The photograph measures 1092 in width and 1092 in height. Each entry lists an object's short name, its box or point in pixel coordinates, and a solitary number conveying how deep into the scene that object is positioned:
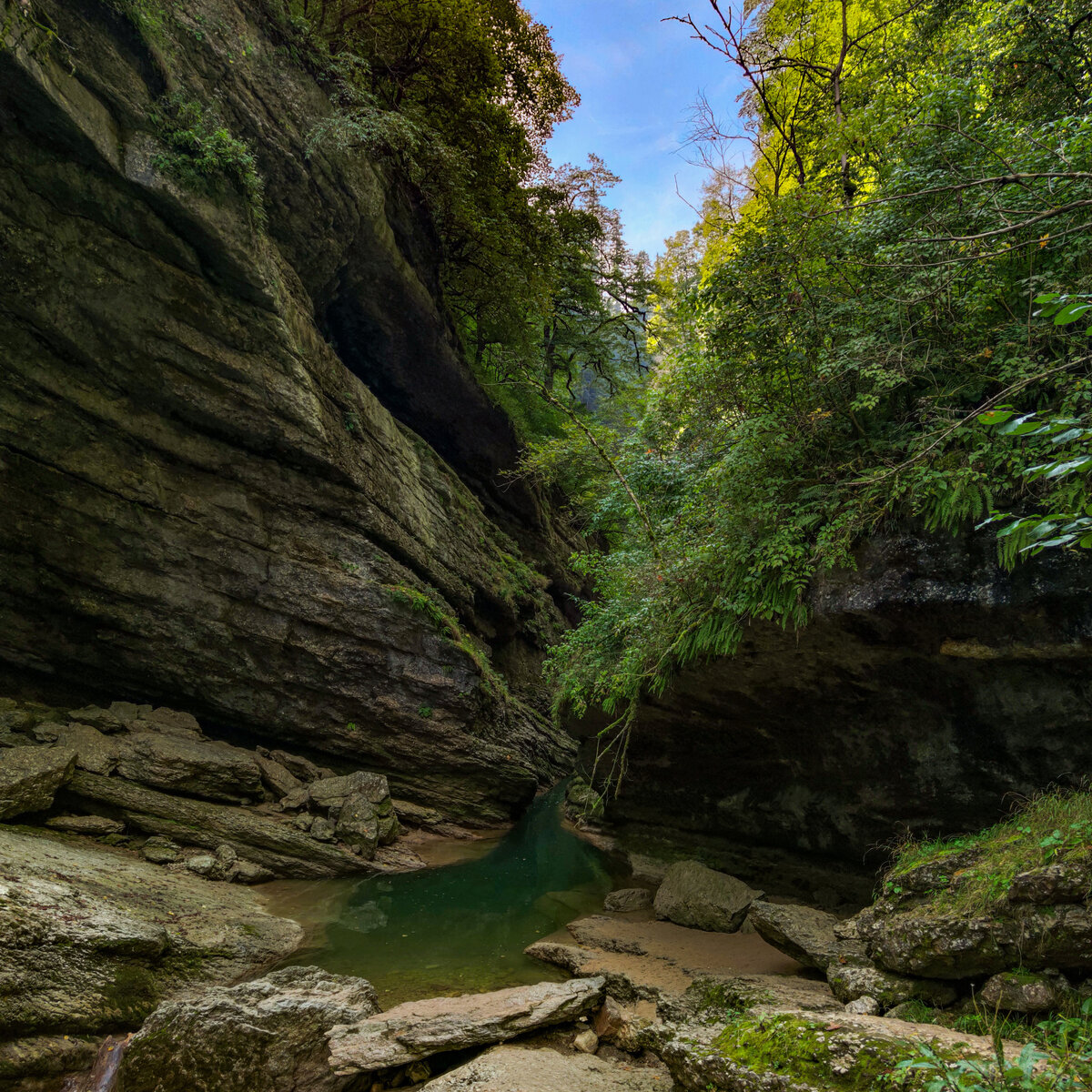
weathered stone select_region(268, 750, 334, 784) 11.23
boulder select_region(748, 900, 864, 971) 5.34
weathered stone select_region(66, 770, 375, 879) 8.21
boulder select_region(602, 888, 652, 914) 8.37
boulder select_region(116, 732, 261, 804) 8.74
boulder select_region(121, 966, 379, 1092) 3.89
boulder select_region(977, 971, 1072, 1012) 3.62
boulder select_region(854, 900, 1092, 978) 3.67
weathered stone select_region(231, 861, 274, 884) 8.22
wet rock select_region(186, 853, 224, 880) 7.94
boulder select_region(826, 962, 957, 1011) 4.24
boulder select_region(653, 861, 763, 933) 7.40
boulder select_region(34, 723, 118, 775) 8.34
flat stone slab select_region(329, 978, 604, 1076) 4.07
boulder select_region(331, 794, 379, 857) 9.66
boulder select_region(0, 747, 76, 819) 7.18
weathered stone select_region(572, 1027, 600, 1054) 4.45
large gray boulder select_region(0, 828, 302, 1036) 4.37
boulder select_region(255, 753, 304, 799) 10.24
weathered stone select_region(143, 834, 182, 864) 7.85
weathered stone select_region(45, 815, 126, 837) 7.63
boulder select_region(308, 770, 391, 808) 10.21
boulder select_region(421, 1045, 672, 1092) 3.60
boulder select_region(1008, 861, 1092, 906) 3.71
